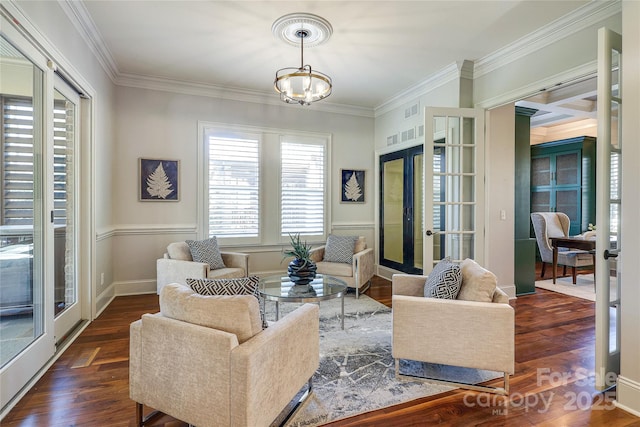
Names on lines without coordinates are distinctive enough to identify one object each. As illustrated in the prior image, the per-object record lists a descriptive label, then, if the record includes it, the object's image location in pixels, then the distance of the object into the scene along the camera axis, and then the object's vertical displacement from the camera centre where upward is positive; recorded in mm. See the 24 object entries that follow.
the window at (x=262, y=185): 4898 +402
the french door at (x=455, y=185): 3816 +309
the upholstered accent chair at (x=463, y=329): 2145 -789
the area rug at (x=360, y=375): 2021 -1188
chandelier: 3018 +1742
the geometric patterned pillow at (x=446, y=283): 2387 -527
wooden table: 4844 -496
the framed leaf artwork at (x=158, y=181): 4504 +408
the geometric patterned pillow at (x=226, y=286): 1869 -433
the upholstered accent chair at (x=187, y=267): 3762 -678
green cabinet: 6602 +683
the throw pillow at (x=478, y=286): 2279 -528
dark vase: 3332 -623
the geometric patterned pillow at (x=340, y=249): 4727 -548
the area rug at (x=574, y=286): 4584 -1133
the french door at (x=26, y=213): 2078 -21
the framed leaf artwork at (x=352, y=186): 5695 +428
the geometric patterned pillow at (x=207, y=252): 4125 -532
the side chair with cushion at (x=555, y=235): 5129 -486
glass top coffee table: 2909 -753
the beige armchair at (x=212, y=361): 1522 -741
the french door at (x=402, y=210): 4945 +15
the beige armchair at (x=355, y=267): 4383 -776
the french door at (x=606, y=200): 2217 +79
